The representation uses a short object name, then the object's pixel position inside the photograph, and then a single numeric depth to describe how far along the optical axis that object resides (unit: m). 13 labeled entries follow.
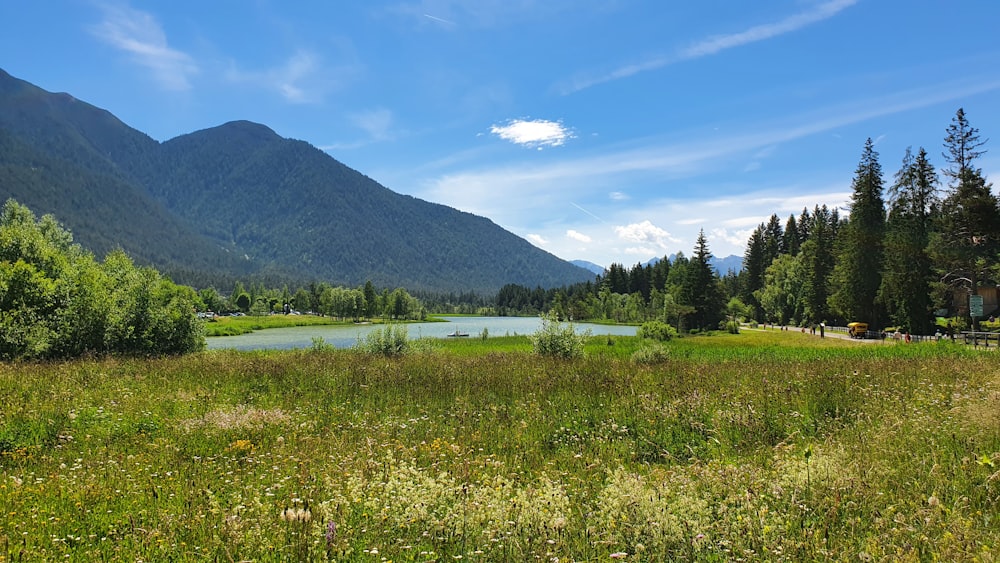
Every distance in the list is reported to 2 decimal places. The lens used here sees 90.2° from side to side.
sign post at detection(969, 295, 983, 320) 34.69
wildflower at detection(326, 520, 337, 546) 3.91
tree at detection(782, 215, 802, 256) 101.81
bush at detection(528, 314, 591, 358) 24.09
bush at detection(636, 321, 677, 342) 51.16
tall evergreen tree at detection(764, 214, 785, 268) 108.32
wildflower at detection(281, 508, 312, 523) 4.07
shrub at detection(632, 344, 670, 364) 21.15
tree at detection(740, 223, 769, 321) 107.00
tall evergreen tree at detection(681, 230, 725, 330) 77.62
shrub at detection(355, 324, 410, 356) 23.55
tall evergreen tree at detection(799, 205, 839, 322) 69.30
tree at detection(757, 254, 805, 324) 80.75
